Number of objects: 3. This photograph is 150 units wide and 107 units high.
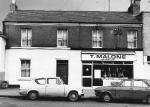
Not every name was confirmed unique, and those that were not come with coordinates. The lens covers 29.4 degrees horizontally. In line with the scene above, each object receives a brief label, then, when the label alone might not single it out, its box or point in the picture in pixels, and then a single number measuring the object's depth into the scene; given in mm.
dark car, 17578
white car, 17781
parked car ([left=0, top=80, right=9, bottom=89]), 24516
